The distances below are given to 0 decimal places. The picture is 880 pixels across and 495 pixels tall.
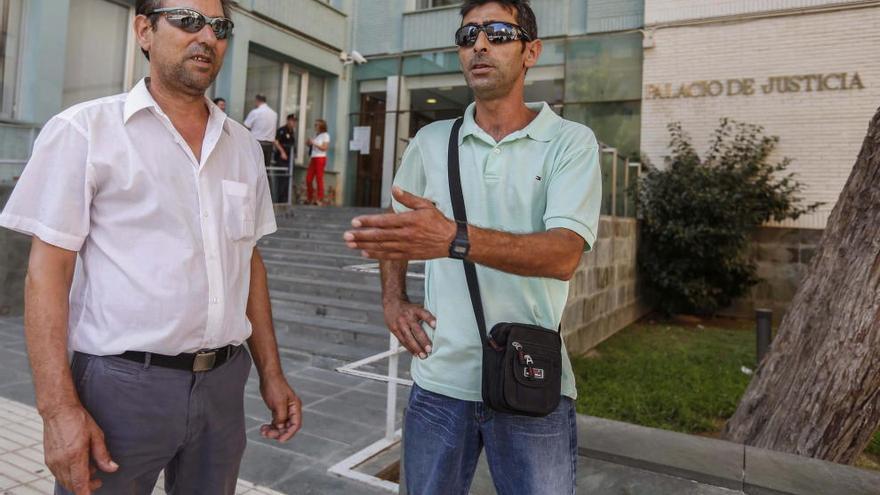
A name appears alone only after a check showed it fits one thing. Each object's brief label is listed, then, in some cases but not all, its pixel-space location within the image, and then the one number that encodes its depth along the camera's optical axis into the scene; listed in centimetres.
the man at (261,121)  1162
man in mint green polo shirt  163
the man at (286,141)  1246
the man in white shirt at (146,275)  149
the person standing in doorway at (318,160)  1283
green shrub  962
